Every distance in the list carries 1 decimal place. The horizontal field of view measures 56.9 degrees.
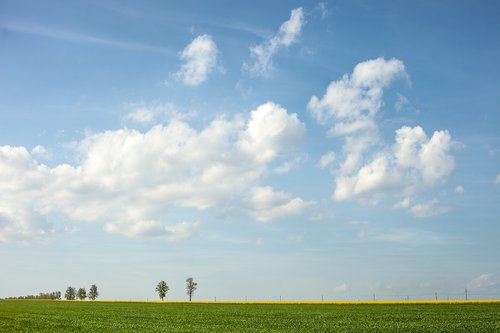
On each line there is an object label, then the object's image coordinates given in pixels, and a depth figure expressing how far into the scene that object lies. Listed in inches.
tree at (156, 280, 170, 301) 7372.1
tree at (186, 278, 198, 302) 7244.1
